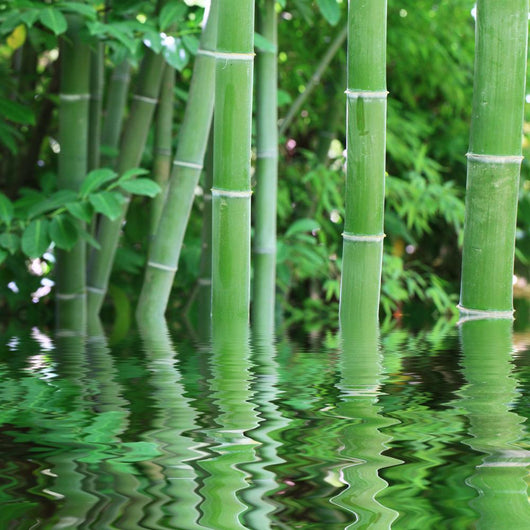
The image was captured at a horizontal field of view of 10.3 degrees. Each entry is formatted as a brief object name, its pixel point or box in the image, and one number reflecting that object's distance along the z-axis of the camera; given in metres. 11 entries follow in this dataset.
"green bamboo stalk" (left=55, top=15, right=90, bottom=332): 6.33
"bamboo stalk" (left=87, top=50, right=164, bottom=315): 6.46
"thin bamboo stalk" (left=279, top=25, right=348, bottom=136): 7.12
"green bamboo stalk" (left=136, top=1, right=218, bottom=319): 6.04
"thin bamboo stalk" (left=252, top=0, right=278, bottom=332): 6.26
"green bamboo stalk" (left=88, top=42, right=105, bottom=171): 6.62
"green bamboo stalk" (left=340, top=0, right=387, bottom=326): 5.54
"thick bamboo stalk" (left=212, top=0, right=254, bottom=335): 5.61
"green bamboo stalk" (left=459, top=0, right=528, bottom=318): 5.49
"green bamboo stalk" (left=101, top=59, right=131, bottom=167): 6.75
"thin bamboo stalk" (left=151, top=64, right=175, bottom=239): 6.75
